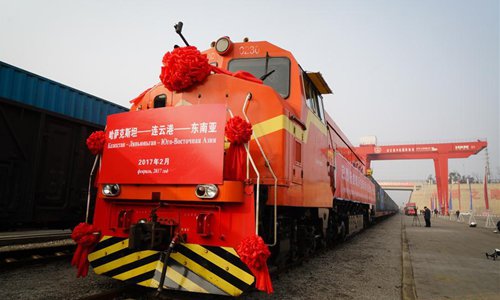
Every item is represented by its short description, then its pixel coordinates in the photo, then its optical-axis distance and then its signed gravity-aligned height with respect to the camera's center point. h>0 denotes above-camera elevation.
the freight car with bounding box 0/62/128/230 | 5.13 +0.51
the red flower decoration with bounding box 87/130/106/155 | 4.14 +0.60
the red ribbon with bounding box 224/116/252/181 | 3.37 +0.49
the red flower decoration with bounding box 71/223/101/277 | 3.80 -0.57
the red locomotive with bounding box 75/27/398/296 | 3.31 +0.21
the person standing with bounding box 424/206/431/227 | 19.82 -0.77
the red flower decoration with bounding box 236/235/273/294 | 3.06 -0.54
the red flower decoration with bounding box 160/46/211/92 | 3.93 +1.47
